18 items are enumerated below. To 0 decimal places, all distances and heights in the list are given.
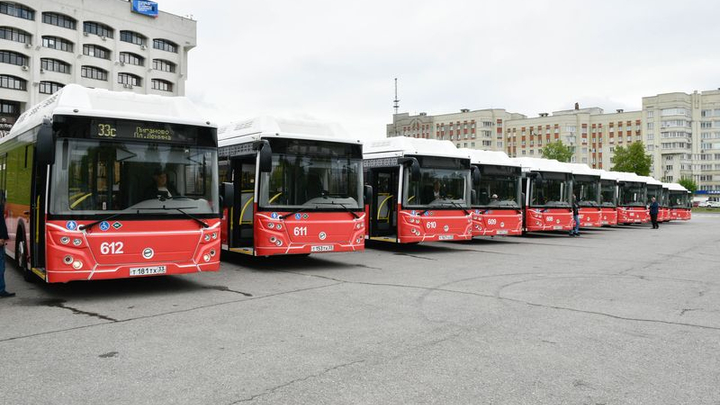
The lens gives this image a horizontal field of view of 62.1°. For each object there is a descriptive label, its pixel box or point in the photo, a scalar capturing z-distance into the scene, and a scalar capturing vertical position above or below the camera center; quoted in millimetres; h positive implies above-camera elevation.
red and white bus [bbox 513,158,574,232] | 21625 +247
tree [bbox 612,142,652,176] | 79688 +5703
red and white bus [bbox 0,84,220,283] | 8102 +203
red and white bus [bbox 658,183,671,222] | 38344 -244
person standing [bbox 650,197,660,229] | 31812 -573
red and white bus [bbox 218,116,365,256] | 11352 +270
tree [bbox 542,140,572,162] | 82125 +6941
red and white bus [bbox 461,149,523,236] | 18844 +216
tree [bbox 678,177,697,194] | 104312 +3152
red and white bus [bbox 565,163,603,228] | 25109 +375
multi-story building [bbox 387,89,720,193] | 117000 +14468
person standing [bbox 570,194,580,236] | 24109 -743
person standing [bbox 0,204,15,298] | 8445 -755
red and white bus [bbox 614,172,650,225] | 31297 +148
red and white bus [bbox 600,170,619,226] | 26938 +130
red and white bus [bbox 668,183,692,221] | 40906 -84
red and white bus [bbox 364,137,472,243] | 15344 +297
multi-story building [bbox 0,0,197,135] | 60031 +17068
